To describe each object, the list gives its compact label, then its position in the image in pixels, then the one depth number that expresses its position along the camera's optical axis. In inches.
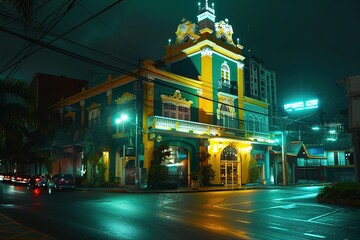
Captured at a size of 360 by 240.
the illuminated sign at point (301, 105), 2571.9
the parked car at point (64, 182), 1284.8
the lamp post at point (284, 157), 1534.2
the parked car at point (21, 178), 1801.9
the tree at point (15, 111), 552.4
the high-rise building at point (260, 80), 3695.9
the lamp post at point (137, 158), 1184.2
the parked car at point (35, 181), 1536.3
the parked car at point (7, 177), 2137.1
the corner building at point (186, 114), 1270.9
